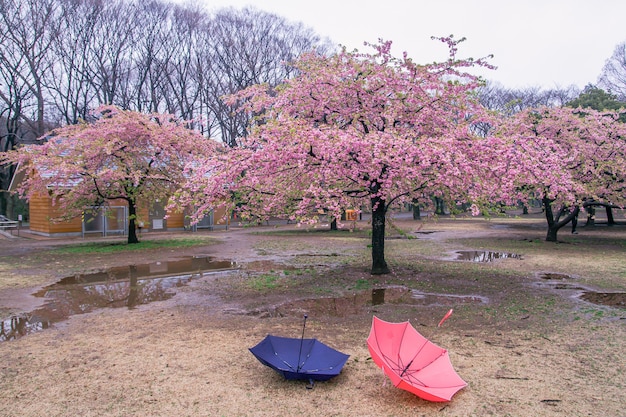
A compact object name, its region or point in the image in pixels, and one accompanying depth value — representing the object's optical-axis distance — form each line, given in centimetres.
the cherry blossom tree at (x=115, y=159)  1691
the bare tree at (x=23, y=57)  2709
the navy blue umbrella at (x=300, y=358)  479
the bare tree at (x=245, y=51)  3256
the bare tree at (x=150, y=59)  3061
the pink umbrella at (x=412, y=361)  427
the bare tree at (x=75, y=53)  2820
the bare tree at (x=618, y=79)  3375
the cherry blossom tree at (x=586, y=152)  1728
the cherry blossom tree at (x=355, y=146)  898
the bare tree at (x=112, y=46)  2934
